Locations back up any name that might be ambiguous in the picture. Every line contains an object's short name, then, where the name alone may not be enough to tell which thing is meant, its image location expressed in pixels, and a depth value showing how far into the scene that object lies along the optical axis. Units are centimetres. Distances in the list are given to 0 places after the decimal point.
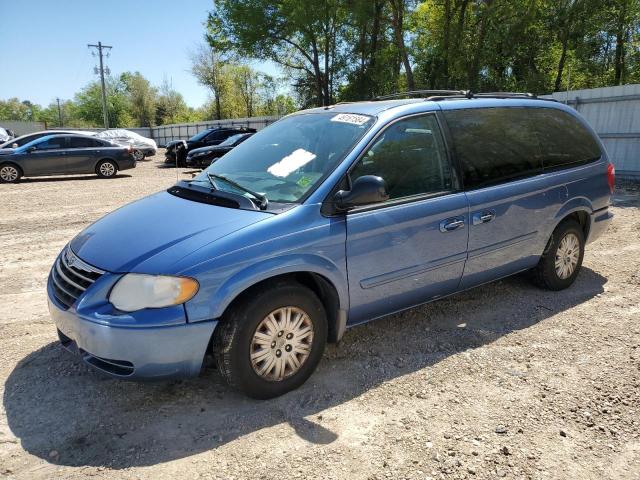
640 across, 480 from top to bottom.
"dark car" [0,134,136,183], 1534
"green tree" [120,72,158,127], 7344
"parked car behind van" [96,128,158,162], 2597
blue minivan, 282
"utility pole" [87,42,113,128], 5089
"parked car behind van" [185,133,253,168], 1803
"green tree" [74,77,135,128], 8425
